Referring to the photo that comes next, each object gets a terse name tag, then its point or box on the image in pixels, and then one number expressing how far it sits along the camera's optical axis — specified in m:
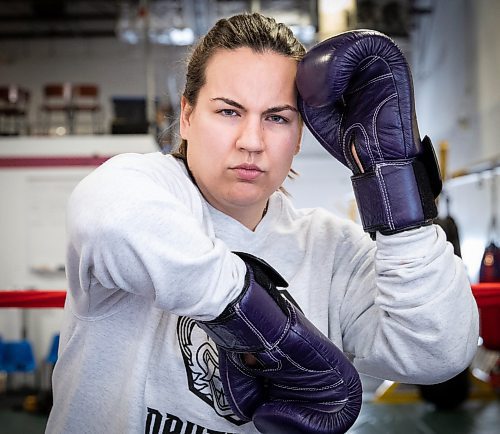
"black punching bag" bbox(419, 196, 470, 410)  4.06
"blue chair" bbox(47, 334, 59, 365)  5.17
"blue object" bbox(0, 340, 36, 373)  5.28
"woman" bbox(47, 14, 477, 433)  1.04
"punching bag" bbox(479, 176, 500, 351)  3.45
